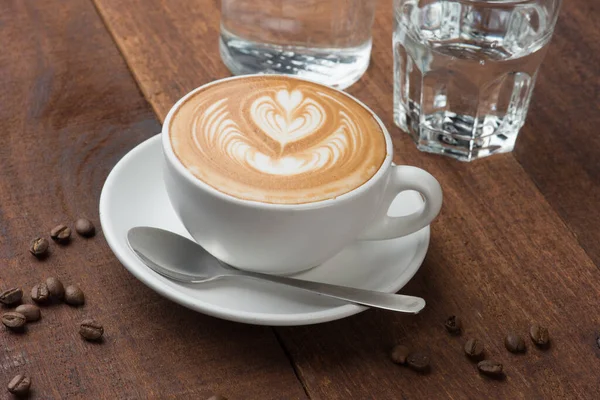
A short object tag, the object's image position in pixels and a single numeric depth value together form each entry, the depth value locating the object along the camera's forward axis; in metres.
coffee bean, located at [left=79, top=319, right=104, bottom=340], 0.67
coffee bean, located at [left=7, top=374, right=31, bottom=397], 0.65
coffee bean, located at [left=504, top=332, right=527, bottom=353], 0.69
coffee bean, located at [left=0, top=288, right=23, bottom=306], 0.69
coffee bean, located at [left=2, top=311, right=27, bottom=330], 0.67
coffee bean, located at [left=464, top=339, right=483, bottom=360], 0.68
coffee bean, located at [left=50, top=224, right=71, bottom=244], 0.72
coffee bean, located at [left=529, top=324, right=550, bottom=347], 0.69
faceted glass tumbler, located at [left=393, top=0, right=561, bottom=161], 0.79
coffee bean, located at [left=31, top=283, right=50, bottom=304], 0.69
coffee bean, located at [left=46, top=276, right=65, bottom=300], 0.69
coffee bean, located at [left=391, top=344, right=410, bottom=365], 0.68
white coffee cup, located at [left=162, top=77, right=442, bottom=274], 0.66
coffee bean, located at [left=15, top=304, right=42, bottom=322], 0.68
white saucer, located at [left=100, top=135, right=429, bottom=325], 0.67
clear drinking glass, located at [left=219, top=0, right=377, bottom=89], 0.84
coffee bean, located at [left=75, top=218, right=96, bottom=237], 0.73
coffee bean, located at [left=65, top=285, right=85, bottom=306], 0.69
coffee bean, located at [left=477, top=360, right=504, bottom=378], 0.67
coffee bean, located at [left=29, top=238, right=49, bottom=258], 0.71
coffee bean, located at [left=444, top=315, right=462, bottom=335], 0.69
